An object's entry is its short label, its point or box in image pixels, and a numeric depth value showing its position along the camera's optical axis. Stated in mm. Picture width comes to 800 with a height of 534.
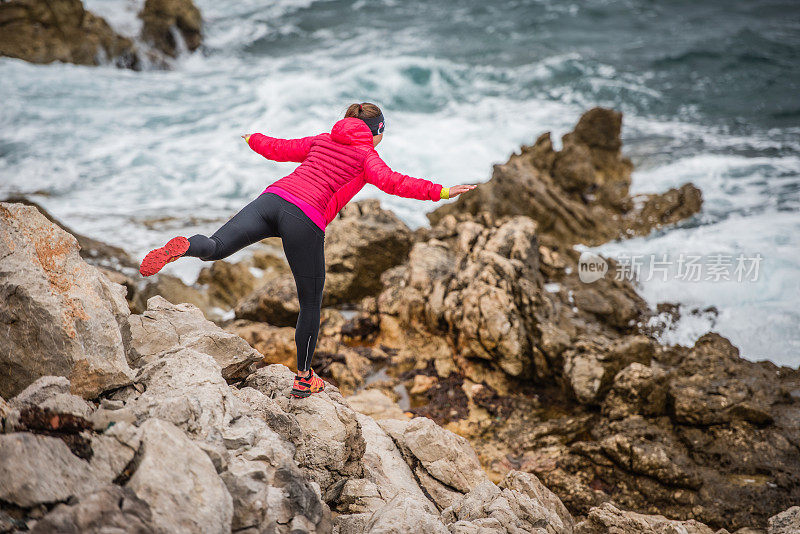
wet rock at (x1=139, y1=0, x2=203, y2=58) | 27719
